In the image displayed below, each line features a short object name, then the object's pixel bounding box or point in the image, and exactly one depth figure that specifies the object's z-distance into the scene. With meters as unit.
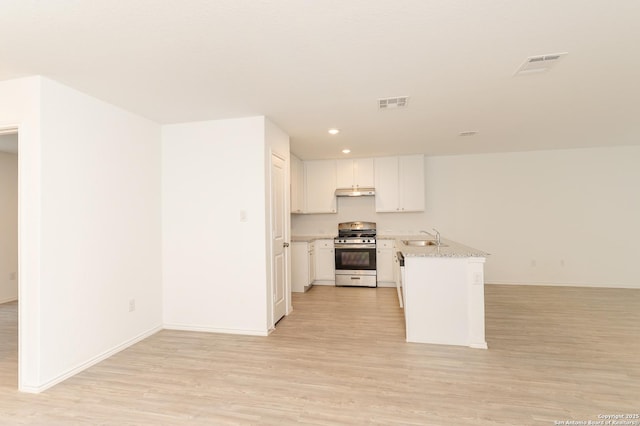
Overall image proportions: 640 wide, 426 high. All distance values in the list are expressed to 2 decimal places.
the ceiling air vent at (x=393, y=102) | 3.01
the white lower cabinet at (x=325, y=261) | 5.87
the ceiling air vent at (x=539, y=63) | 2.22
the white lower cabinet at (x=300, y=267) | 5.45
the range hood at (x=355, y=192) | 5.87
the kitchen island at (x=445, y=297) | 3.08
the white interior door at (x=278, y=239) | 3.68
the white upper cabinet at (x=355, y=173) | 5.95
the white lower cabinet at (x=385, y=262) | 5.68
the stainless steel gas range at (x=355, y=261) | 5.70
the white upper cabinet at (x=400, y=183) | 5.76
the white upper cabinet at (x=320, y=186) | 6.11
